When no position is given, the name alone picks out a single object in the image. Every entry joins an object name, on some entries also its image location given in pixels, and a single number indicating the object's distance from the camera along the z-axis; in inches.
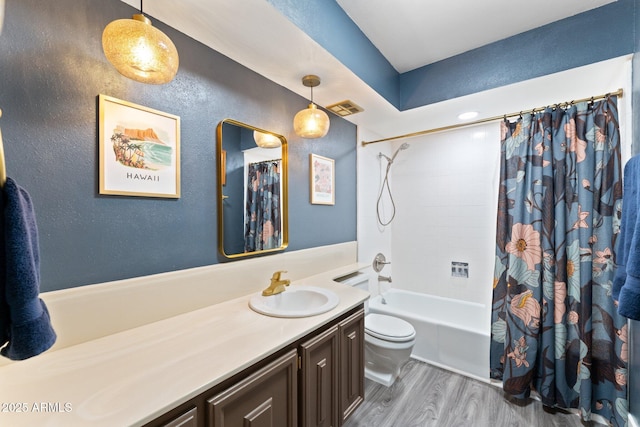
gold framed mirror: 60.1
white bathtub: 84.7
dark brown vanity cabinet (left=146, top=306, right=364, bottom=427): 33.4
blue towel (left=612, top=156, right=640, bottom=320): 36.7
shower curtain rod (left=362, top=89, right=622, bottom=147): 66.5
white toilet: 75.3
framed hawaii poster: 43.6
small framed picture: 83.1
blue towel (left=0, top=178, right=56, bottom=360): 18.9
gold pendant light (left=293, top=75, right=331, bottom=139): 66.8
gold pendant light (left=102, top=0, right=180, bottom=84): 36.8
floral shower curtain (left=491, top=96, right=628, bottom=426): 66.7
